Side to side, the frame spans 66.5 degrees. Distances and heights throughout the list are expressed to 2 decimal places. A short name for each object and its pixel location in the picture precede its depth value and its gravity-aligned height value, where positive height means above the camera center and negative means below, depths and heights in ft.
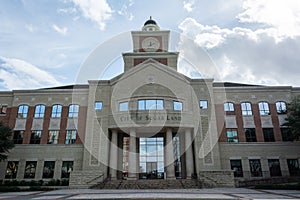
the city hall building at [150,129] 81.35 +13.46
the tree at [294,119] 76.43 +15.23
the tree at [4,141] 77.46 +8.86
